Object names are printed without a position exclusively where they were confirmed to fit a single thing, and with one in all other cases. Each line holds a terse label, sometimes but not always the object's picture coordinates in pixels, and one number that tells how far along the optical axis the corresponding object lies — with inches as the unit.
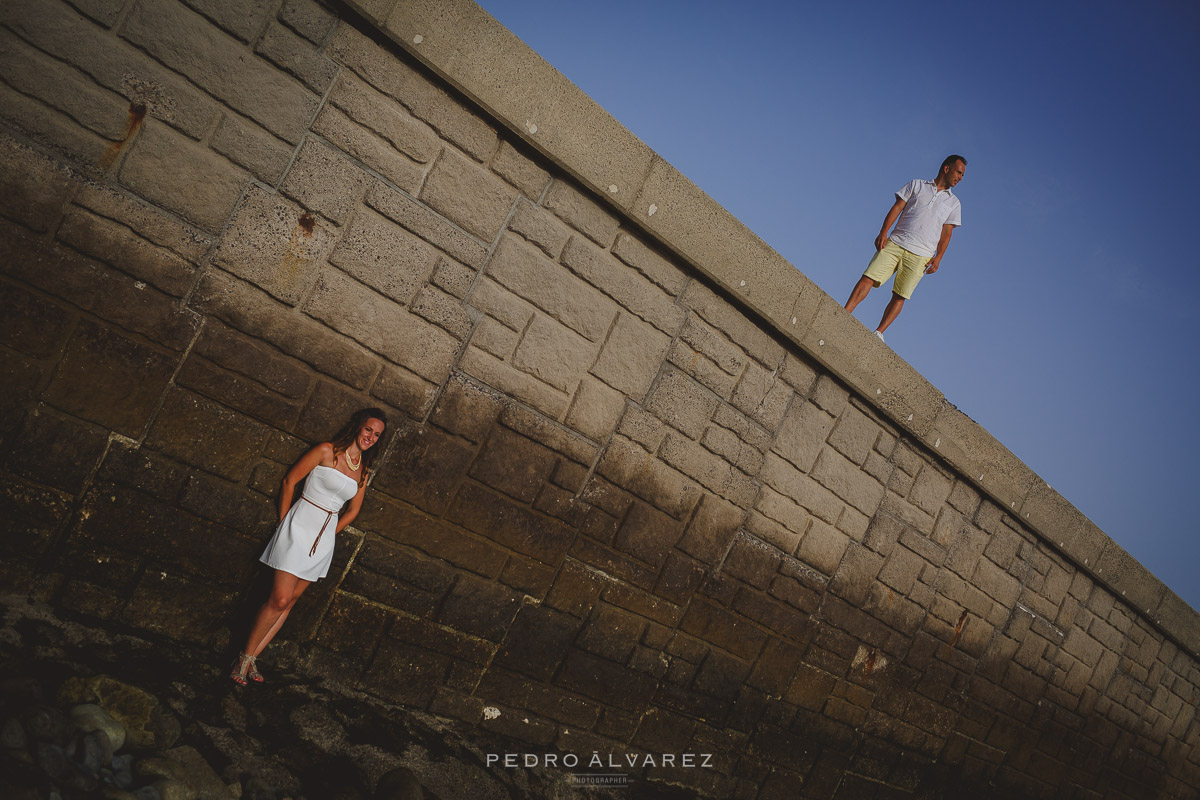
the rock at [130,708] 105.3
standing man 226.5
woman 131.4
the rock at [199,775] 103.7
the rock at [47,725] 92.1
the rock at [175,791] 98.4
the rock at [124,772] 97.2
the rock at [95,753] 95.0
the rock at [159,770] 100.2
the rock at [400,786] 120.6
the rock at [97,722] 100.5
